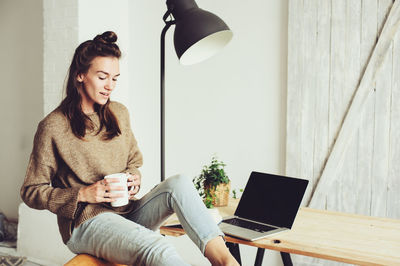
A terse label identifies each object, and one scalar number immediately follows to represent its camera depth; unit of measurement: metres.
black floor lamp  1.58
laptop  1.62
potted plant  1.96
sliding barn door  2.27
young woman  1.44
